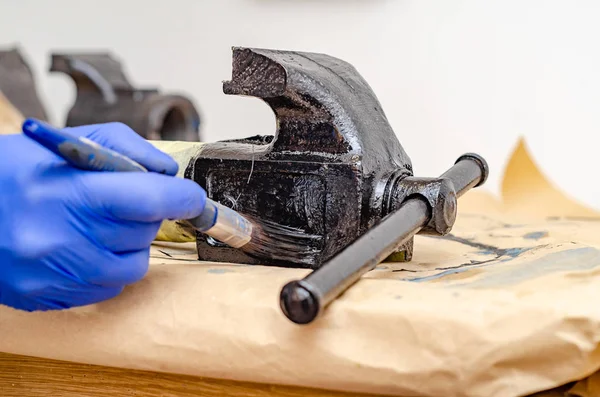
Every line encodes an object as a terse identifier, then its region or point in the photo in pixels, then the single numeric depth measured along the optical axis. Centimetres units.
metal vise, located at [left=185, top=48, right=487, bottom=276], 73
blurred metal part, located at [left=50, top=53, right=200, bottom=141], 151
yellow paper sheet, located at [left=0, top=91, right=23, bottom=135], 143
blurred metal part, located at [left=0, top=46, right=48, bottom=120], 159
